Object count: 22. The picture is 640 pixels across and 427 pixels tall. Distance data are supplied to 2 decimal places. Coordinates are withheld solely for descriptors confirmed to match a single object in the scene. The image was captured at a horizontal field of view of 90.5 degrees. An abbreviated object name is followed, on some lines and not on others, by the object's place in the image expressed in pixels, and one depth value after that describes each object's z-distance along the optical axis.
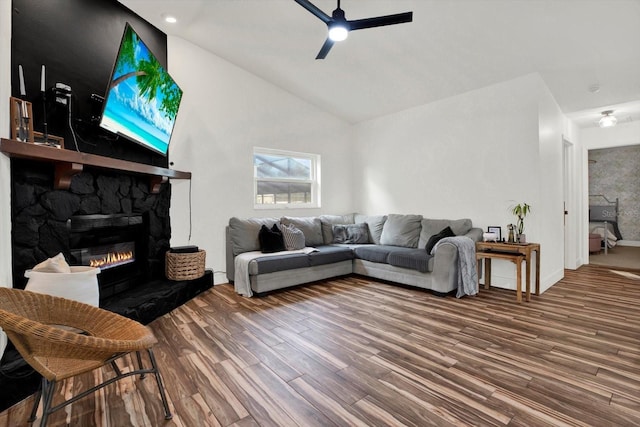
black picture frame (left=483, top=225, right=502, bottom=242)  3.76
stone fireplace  2.16
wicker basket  3.54
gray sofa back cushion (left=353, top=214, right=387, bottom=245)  5.01
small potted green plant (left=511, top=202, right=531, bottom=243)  3.67
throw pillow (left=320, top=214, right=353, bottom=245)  4.94
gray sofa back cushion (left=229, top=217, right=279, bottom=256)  4.12
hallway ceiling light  4.55
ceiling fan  2.41
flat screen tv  2.47
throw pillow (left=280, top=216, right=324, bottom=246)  4.62
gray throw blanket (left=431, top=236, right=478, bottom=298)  3.55
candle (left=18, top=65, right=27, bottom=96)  2.12
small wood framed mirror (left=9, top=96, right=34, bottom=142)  2.02
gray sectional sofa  3.66
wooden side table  3.38
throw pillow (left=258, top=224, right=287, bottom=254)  4.05
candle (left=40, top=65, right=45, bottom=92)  2.28
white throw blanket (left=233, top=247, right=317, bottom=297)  3.67
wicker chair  1.22
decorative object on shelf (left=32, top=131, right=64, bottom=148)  2.19
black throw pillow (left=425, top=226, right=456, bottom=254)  3.86
